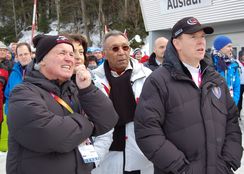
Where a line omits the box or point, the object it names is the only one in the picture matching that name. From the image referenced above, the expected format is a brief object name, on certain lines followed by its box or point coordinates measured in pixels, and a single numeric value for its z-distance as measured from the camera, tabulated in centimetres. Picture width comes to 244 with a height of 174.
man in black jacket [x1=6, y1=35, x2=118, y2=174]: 188
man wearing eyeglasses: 289
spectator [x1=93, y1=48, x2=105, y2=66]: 929
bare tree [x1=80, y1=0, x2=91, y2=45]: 3259
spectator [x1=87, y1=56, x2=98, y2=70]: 721
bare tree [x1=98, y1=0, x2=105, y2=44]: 3384
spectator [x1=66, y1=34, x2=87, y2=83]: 280
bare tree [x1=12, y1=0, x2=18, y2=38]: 3866
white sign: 1605
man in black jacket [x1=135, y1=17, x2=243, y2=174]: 231
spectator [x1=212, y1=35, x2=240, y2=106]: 555
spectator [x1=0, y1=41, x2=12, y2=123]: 580
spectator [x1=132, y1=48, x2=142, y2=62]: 1034
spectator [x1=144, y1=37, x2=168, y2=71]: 450
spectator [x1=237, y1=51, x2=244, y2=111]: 820
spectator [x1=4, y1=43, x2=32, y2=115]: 522
